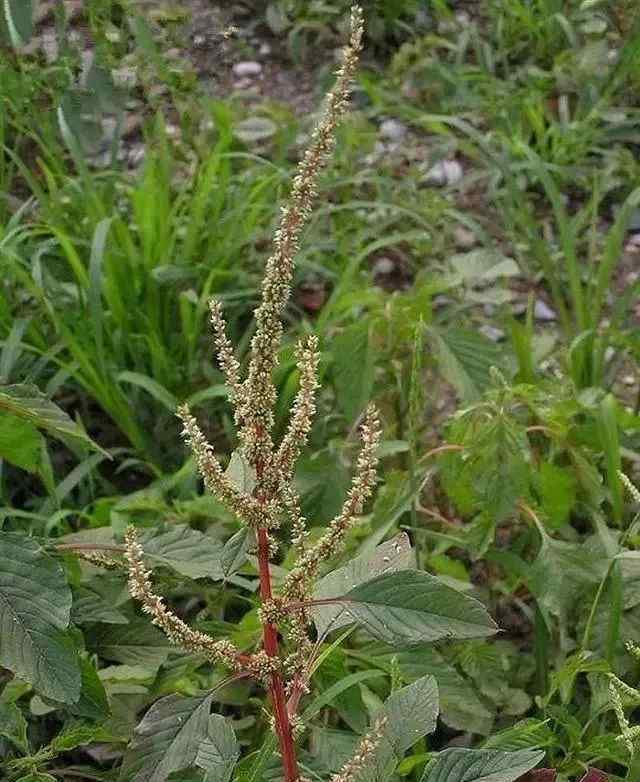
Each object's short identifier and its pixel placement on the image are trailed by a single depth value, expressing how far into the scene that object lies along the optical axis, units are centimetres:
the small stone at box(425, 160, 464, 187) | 302
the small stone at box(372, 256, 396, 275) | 277
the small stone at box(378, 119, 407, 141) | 314
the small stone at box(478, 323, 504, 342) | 254
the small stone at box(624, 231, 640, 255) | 285
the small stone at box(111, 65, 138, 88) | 257
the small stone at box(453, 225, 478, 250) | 285
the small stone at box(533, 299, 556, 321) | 265
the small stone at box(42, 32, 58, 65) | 287
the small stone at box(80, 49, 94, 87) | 259
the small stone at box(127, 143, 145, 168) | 294
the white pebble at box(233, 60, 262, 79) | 334
